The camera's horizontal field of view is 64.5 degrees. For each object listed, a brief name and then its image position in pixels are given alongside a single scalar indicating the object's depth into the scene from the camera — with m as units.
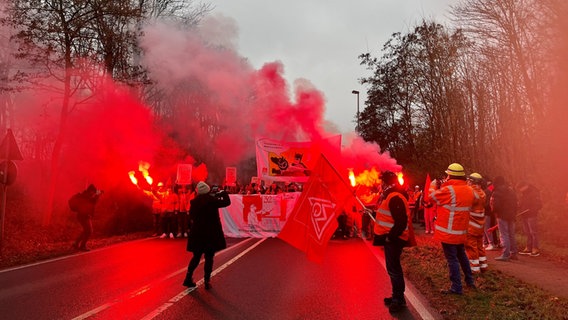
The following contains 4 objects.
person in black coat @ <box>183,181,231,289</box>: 7.69
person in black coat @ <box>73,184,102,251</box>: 12.71
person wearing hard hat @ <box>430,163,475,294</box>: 6.85
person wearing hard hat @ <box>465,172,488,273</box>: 8.25
